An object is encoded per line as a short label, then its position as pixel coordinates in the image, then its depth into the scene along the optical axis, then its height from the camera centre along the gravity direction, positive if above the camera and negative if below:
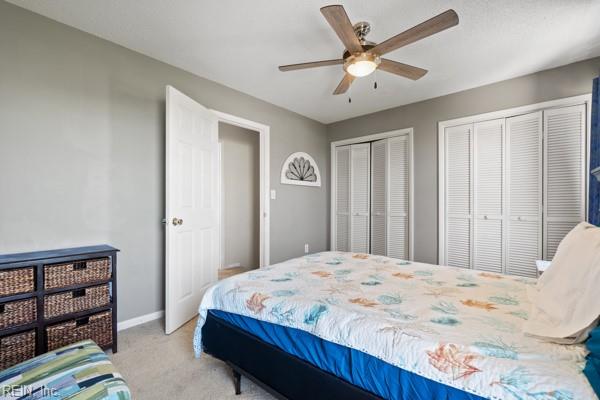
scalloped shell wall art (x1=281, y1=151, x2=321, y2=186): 4.00 +0.45
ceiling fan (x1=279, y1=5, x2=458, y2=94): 1.46 +0.97
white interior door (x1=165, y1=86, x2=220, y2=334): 2.37 -0.06
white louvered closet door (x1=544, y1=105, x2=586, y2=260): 2.60 +0.27
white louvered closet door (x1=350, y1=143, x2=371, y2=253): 4.16 +0.06
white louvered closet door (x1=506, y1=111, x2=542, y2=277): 2.83 +0.08
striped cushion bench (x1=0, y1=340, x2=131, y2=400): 1.01 -0.72
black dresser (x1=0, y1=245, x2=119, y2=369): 1.68 -0.68
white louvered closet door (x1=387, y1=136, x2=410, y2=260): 3.75 +0.05
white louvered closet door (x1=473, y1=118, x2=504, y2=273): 3.06 +0.04
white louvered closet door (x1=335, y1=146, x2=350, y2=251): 4.41 +0.01
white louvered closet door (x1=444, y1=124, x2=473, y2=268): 3.27 +0.06
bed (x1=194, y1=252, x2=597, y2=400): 0.88 -0.53
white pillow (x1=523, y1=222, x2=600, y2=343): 0.97 -0.39
